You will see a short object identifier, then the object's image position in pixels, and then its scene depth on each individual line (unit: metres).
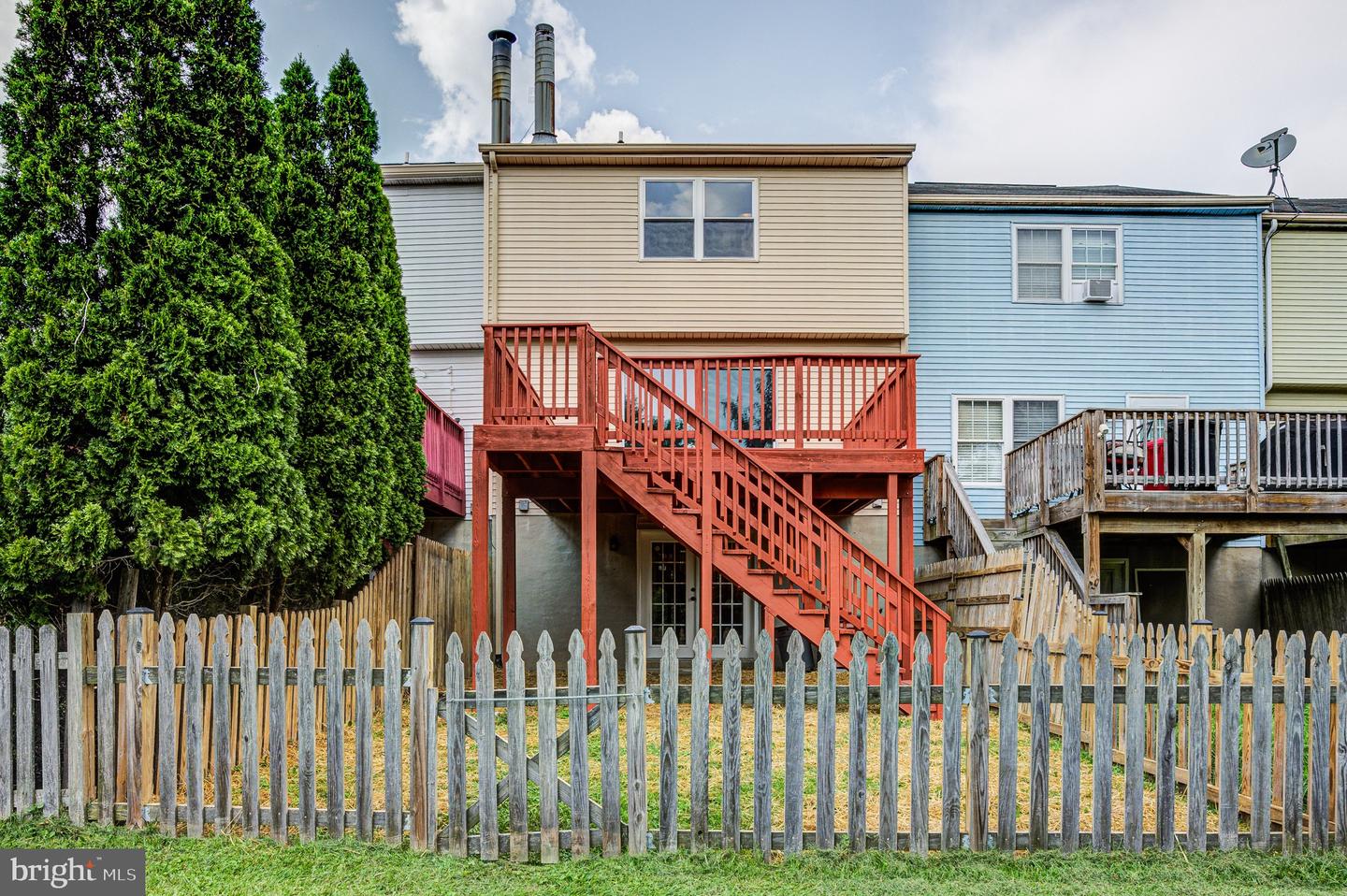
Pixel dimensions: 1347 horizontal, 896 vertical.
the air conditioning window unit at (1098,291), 15.78
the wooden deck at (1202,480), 12.02
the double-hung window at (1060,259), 15.99
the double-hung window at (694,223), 15.16
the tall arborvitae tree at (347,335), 8.14
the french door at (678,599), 15.08
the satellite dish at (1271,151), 16.64
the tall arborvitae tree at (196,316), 5.93
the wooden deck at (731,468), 9.52
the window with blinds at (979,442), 15.75
